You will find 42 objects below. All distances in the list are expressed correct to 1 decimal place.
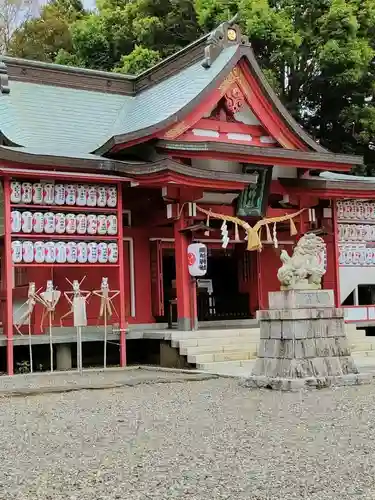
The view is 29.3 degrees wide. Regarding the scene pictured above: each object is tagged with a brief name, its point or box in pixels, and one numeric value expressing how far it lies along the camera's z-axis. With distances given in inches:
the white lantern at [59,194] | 526.9
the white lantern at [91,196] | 538.9
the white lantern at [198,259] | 561.6
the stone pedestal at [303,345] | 401.7
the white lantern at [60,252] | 518.3
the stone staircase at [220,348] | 510.6
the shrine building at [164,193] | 527.8
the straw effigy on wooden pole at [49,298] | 534.3
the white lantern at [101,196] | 542.9
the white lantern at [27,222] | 509.4
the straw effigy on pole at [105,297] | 558.6
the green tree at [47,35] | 1194.0
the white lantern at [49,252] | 514.6
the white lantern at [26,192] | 516.4
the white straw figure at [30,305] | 522.5
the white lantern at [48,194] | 523.0
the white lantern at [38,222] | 513.3
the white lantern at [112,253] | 539.5
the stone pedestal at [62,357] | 543.2
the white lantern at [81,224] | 528.1
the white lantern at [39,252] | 510.9
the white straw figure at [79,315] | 465.4
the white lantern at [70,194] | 530.3
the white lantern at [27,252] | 506.3
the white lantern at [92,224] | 533.0
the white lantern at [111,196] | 547.2
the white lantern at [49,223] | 517.0
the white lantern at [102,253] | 534.9
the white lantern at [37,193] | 519.2
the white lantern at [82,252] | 526.0
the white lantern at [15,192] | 511.2
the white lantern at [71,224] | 524.1
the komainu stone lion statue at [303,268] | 419.2
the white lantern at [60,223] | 520.7
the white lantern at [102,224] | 537.4
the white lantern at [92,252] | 530.6
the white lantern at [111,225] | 541.3
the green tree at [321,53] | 956.0
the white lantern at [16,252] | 502.0
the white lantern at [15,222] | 505.0
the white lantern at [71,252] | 522.3
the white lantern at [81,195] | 534.0
